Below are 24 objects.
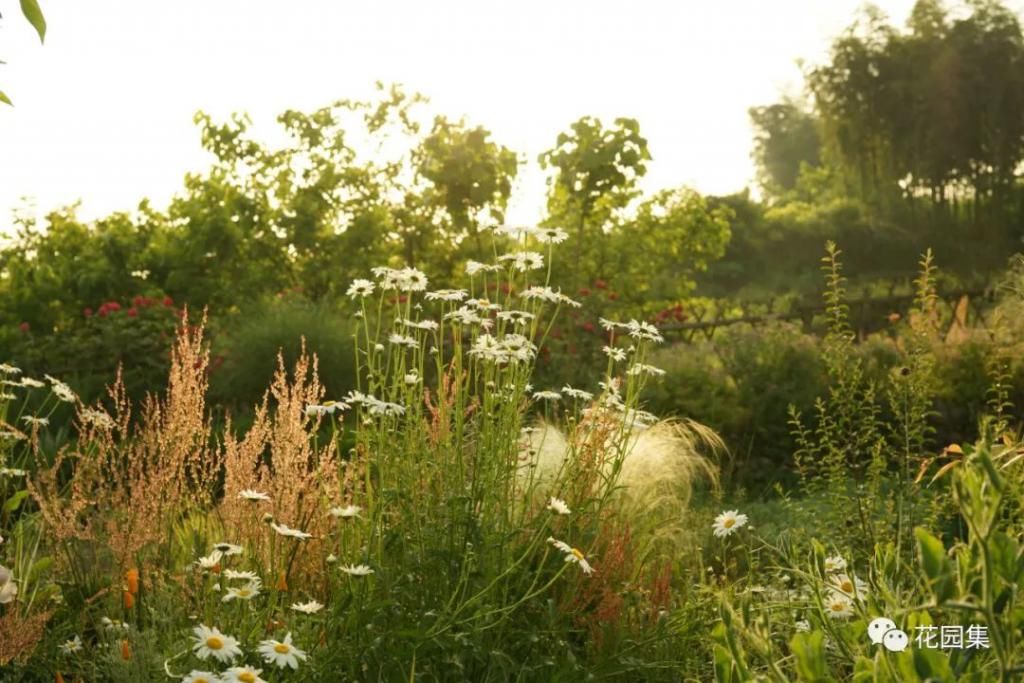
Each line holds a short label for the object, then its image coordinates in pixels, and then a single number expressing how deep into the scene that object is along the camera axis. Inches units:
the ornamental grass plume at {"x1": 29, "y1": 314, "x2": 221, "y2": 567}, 142.9
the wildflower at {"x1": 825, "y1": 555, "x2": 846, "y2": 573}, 134.1
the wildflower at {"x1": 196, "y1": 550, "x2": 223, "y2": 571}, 119.1
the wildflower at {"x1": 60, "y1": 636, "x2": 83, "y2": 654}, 135.7
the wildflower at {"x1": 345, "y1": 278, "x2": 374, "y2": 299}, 137.9
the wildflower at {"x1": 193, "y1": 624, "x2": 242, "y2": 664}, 105.3
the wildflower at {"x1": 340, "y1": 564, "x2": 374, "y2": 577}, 112.7
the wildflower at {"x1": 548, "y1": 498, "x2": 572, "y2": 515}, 119.5
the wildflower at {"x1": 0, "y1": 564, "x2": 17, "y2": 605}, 117.6
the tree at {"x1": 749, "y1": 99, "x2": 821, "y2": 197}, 1600.6
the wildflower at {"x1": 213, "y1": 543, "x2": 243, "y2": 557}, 116.6
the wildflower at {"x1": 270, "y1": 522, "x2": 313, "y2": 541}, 114.8
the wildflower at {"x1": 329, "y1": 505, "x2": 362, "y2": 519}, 116.1
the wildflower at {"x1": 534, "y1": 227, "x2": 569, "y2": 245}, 131.4
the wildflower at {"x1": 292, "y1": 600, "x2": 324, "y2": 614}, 116.8
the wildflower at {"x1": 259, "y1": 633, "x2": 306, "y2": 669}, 102.7
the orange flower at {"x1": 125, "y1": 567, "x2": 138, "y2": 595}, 138.3
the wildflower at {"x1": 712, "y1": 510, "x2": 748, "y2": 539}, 123.3
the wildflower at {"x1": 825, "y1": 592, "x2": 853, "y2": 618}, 116.0
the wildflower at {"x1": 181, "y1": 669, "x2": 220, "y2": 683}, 101.5
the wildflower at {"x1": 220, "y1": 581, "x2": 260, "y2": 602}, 118.0
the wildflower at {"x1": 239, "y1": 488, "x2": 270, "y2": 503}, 118.4
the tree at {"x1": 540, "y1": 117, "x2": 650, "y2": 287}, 413.4
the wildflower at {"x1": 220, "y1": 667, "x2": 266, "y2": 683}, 98.9
